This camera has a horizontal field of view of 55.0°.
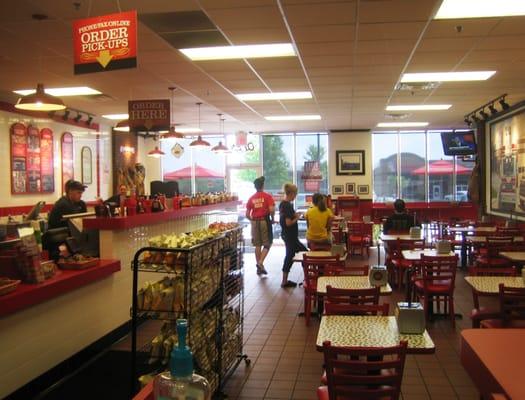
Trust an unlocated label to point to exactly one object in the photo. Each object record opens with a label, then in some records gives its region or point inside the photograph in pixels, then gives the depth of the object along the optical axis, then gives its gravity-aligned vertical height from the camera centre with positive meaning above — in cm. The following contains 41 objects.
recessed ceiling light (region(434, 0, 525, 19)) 488 +177
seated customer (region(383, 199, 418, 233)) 871 -58
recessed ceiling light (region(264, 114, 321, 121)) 1241 +181
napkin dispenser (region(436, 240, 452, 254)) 661 -79
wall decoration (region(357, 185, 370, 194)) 1530 -2
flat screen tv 1279 +110
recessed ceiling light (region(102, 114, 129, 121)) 1207 +186
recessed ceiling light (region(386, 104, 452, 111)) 1100 +179
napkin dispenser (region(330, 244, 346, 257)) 632 -77
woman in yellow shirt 805 -55
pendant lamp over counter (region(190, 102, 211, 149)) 1082 +103
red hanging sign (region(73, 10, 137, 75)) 416 +128
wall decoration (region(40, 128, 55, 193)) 1032 +69
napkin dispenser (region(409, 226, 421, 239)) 774 -70
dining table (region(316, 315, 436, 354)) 306 -94
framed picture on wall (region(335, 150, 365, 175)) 1534 +81
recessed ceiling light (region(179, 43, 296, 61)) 625 +178
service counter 395 -111
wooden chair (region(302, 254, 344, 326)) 602 -99
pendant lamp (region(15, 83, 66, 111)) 538 +100
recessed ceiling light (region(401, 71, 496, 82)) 781 +176
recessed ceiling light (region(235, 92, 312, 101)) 937 +179
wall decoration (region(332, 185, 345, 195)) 1546 -4
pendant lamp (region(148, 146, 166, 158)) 1219 +95
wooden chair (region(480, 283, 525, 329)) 413 -100
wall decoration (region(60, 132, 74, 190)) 1108 +83
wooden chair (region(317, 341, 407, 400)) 263 -99
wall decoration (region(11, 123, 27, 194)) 942 +70
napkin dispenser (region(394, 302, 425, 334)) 321 -85
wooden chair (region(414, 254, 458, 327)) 604 -111
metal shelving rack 351 -83
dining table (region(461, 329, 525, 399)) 154 -59
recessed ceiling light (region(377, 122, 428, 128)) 1417 +182
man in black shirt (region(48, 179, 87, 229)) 724 -17
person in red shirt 989 -67
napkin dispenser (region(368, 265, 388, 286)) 452 -79
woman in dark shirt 880 -77
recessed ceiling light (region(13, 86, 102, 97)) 884 +184
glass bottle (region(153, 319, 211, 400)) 124 -47
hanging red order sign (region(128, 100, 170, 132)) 844 +131
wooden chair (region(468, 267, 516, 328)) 438 -109
